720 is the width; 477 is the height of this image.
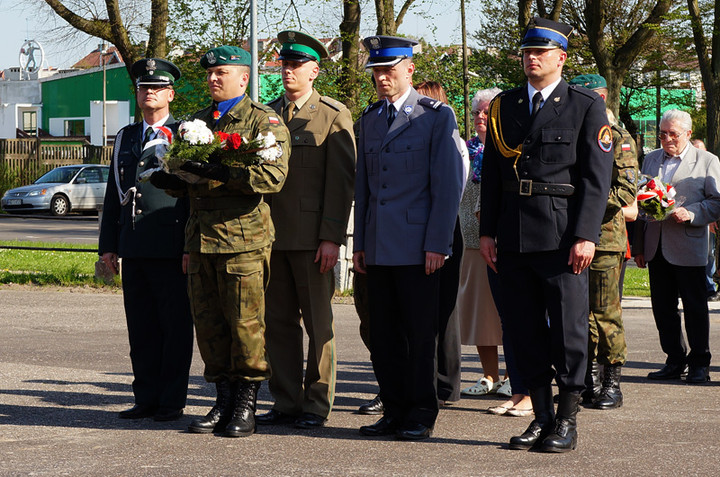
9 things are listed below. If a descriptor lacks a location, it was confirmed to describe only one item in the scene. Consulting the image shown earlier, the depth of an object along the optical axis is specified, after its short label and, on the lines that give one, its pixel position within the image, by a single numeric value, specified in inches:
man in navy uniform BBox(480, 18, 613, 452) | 385.3
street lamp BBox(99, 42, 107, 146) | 4434.6
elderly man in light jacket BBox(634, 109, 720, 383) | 577.1
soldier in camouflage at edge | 472.3
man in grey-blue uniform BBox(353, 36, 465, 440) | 409.9
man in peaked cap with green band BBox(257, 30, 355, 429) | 432.4
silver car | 2316.8
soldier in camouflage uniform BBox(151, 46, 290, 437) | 404.9
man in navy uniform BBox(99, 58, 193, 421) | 441.1
